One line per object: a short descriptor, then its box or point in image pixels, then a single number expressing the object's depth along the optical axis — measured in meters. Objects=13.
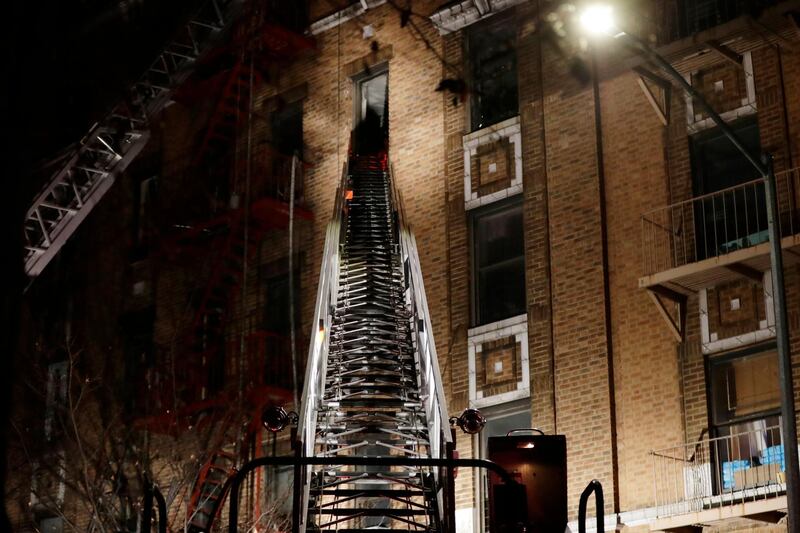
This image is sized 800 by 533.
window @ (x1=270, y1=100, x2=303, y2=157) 24.80
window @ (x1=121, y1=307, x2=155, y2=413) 24.97
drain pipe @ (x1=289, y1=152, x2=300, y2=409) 21.16
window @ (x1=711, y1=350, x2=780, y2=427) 15.81
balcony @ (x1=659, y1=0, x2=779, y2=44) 17.95
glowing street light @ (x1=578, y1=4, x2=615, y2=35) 12.17
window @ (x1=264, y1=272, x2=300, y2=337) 23.23
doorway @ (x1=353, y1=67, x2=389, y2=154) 24.06
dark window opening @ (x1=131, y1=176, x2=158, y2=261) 26.12
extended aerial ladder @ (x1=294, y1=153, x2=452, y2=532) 12.47
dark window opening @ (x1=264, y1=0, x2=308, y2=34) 25.23
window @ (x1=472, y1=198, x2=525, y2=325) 19.78
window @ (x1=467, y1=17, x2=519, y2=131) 21.08
